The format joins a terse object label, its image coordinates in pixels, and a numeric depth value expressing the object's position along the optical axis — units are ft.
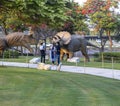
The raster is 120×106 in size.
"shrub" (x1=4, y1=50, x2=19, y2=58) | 131.78
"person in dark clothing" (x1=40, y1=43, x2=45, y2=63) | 92.10
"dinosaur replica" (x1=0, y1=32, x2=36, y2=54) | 96.89
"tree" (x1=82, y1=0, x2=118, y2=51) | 148.87
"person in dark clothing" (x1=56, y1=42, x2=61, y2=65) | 80.84
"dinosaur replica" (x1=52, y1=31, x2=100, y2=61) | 110.02
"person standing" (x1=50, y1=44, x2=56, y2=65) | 87.82
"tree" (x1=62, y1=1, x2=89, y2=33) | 149.61
